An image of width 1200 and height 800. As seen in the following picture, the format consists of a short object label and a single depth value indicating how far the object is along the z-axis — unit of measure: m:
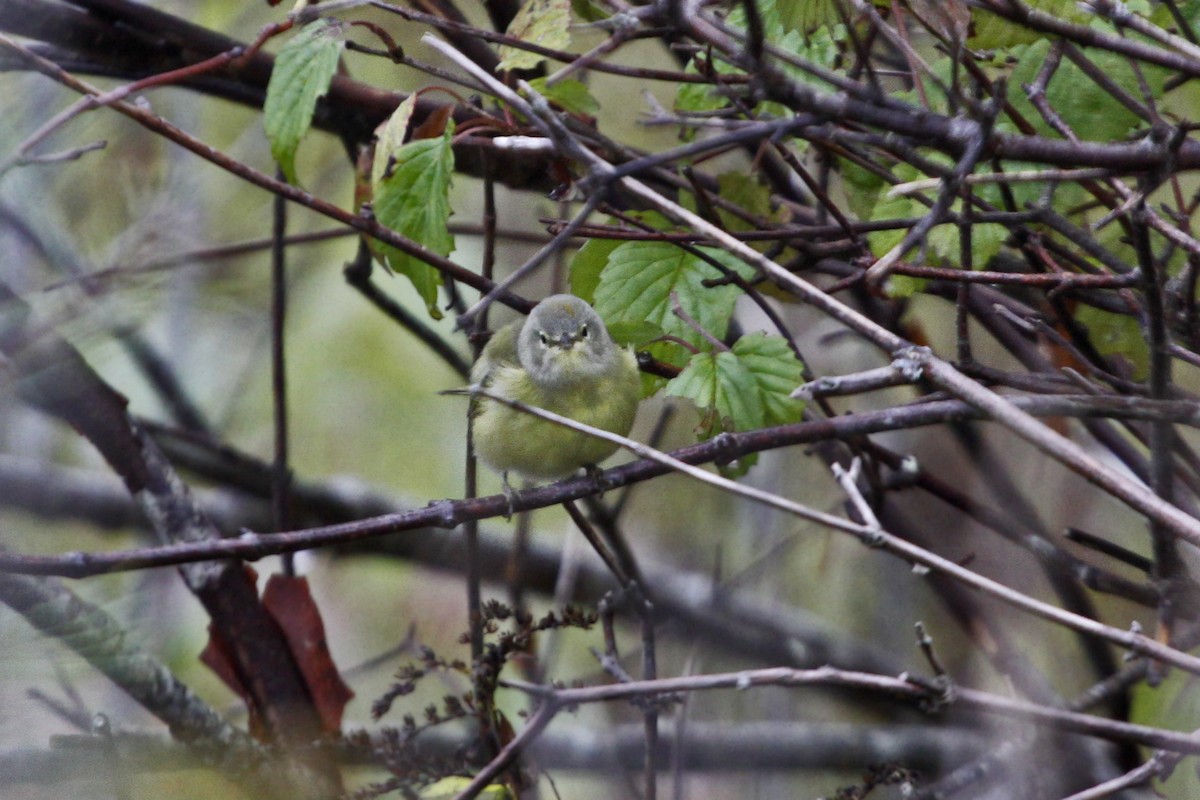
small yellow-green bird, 6.10
